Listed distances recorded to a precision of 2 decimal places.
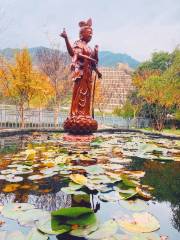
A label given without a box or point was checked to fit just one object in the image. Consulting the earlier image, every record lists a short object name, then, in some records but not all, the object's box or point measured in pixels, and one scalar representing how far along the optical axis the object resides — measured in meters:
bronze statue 6.63
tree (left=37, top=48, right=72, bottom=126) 20.33
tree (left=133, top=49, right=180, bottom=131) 16.00
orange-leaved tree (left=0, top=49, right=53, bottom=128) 13.78
